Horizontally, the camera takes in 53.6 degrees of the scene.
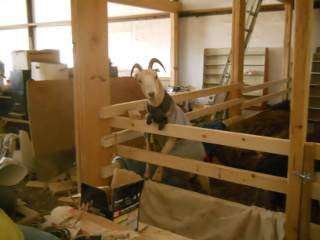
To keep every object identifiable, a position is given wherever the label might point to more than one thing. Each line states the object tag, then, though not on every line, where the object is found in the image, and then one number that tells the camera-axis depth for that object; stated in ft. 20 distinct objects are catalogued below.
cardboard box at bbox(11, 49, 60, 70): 14.48
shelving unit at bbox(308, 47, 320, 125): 18.86
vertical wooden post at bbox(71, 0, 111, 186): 7.80
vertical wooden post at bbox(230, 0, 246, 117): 13.05
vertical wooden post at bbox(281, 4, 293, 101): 18.88
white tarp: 6.39
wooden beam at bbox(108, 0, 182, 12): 10.26
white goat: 7.63
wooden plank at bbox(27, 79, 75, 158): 12.55
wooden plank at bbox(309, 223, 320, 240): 5.99
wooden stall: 5.63
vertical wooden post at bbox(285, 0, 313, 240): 5.47
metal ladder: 14.90
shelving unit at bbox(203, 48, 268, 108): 21.36
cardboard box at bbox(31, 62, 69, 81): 13.46
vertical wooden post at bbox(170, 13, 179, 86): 23.82
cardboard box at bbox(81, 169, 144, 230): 5.20
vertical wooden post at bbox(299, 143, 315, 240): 5.69
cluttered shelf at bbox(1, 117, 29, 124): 14.25
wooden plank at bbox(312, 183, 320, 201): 5.80
